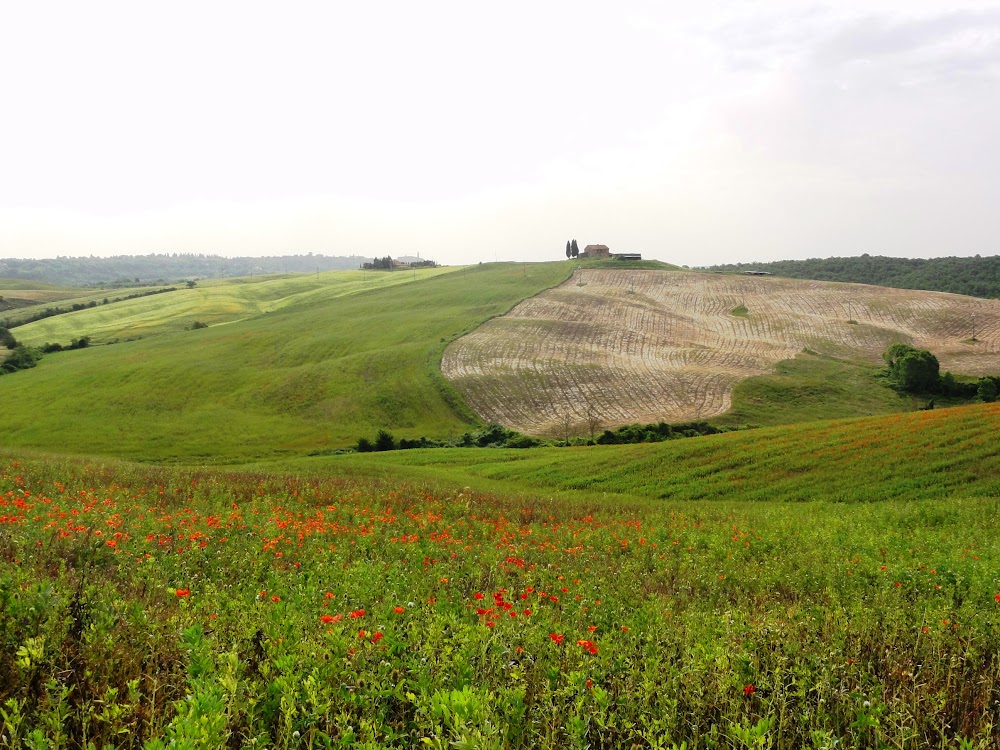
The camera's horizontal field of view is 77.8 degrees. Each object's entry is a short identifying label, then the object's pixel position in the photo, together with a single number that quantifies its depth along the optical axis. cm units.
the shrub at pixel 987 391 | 6712
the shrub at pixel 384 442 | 5669
